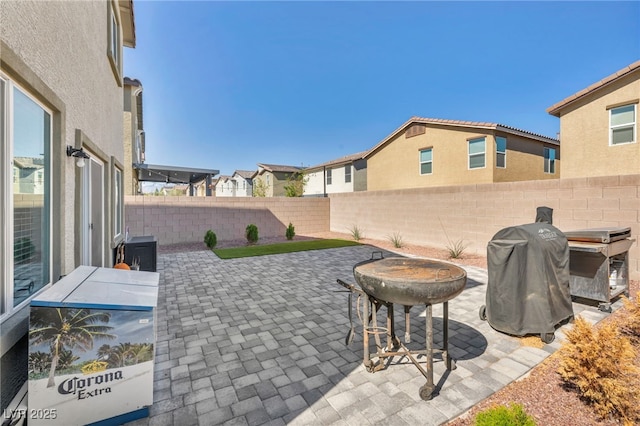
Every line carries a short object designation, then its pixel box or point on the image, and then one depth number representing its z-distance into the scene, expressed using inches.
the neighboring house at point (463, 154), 489.1
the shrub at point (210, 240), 441.1
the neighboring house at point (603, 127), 341.7
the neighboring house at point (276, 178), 1137.4
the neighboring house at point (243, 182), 1411.2
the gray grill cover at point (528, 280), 142.0
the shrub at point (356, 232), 535.2
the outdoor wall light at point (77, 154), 132.6
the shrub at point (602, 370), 87.8
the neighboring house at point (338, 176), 868.0
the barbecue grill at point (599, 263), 176.6
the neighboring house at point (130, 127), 550.6
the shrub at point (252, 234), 489.4
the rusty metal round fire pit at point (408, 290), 98.5
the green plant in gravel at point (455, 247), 357.3
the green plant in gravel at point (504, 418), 70.1
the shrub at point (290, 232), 537.8
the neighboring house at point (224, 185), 1548.8
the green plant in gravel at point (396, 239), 450.0
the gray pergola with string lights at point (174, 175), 565.0
